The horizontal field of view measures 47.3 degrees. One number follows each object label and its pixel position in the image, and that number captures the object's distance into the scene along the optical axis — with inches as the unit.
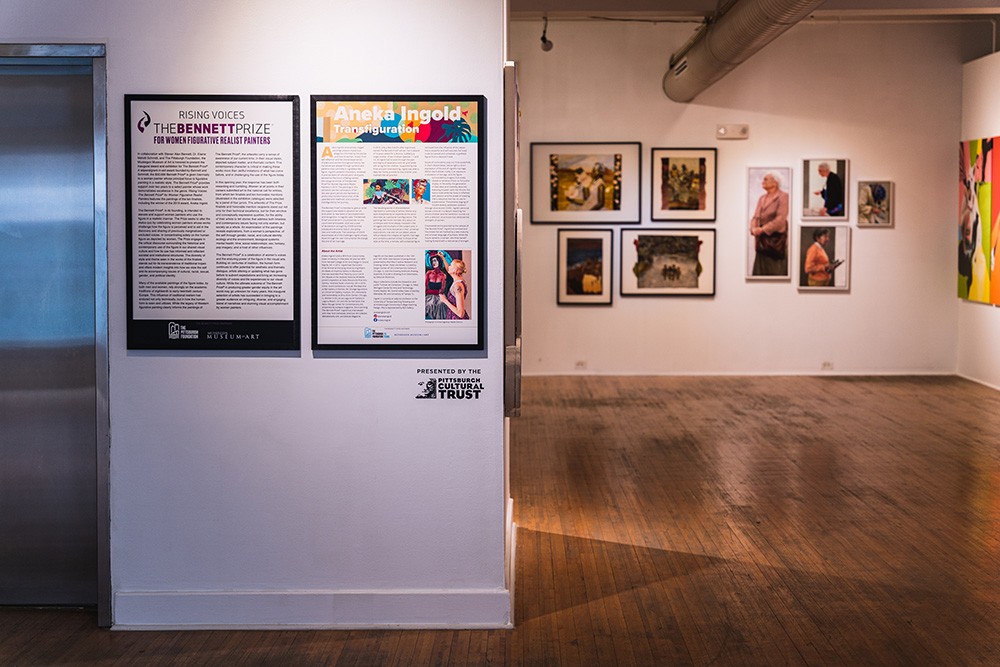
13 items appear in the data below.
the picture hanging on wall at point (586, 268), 518.9
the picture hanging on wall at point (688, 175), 517.0
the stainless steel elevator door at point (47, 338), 187.0
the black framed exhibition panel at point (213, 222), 177.9
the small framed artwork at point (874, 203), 517.7
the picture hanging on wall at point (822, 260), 516.7
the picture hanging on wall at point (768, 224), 517.0
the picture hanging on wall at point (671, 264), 518.0
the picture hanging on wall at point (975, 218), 479.2
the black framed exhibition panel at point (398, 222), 177.6
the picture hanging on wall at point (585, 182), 516.7
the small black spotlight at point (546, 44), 483.6
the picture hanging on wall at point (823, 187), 516.4
